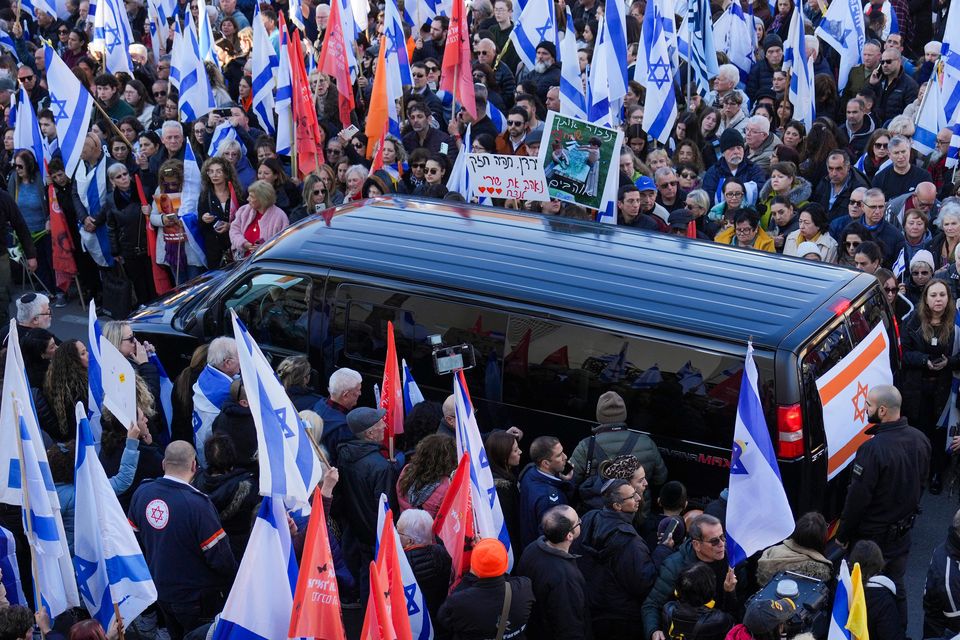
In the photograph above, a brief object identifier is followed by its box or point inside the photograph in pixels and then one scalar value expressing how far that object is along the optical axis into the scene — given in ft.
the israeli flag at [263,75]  44.06
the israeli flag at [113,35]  49.85
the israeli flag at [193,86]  45.57
